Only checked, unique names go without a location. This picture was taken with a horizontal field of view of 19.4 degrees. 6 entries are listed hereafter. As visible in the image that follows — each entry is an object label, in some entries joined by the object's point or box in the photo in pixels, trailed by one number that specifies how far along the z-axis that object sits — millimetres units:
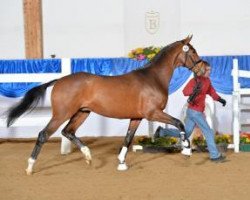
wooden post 22266
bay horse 11341
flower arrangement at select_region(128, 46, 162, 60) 17091
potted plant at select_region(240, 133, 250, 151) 14400
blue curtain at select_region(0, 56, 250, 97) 18547
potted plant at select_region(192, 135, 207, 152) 14167
